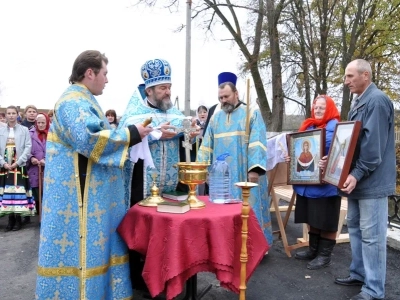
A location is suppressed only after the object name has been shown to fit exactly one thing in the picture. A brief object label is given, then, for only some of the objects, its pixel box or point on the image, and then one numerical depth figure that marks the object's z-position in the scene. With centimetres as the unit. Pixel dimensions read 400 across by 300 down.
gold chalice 283
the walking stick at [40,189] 655
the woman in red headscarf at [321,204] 412
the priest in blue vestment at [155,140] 328
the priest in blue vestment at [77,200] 266
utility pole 976
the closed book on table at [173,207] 269
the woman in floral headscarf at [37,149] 654
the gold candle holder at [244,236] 260
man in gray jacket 316
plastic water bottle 319
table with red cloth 256
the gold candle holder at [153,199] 295
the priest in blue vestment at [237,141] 399
